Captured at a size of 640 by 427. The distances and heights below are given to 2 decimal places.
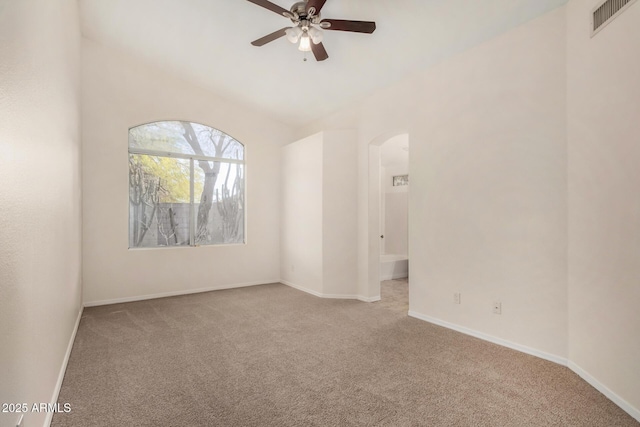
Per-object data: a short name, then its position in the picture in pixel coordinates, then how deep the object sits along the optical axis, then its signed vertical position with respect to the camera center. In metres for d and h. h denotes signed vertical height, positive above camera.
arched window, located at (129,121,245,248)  4.89 +0.45
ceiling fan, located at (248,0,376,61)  2.62 +1.63
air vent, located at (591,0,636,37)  2.09 +1.35
